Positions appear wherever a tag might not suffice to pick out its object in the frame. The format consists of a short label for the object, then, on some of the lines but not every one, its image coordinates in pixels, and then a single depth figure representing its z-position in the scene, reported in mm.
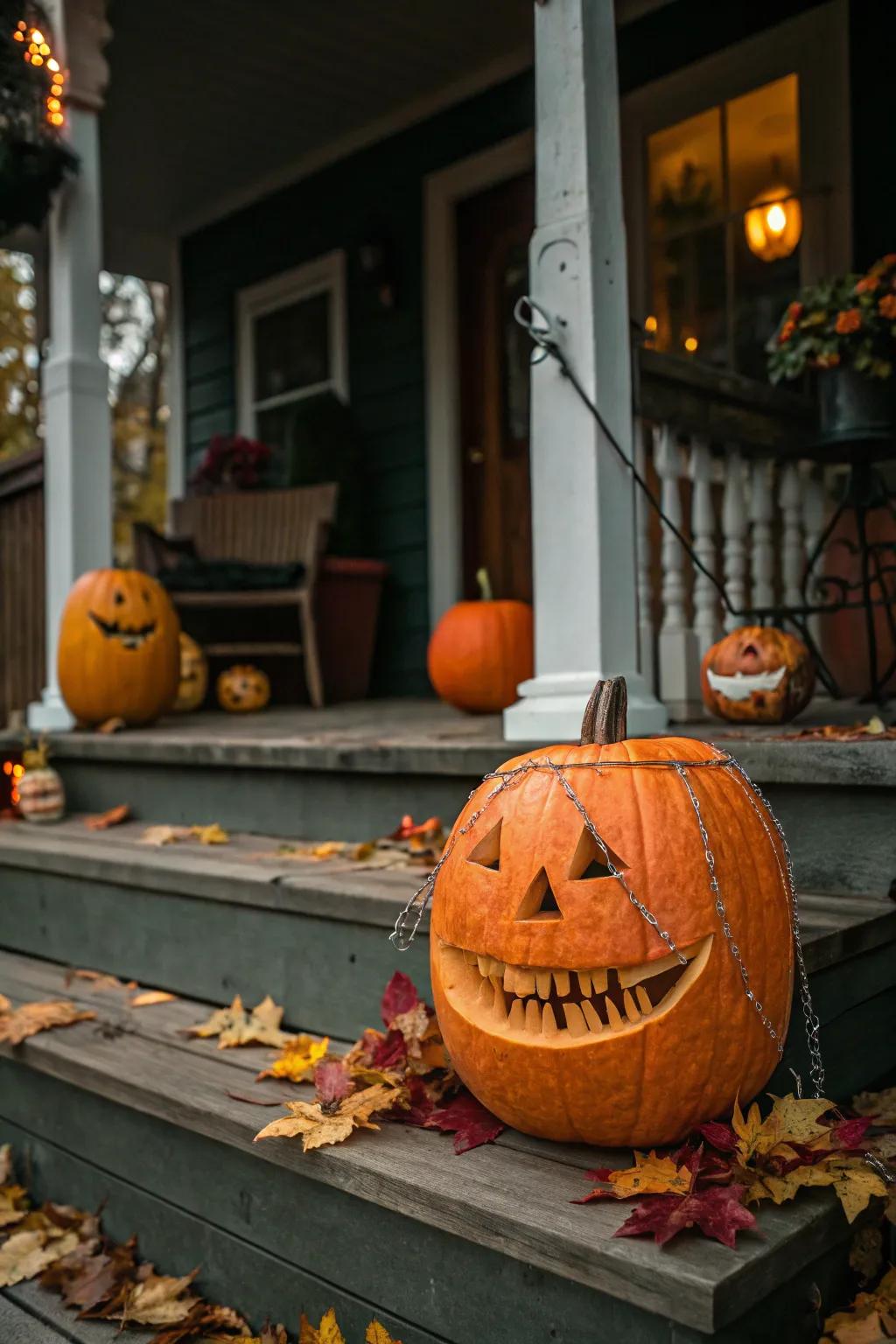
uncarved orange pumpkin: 3553
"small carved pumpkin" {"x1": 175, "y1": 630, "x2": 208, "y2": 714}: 4562
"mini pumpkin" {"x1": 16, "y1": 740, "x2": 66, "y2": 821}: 3133
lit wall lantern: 3861
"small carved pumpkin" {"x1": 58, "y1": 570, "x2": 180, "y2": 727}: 3391
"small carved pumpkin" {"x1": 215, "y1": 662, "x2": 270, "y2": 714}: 4691
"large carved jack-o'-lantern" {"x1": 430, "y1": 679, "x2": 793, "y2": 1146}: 1288
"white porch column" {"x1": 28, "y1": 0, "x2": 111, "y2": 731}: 3730
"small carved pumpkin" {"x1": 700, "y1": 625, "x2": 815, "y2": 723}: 2389
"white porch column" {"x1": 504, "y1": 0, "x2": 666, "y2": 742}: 2281
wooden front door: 4918
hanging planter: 3613
